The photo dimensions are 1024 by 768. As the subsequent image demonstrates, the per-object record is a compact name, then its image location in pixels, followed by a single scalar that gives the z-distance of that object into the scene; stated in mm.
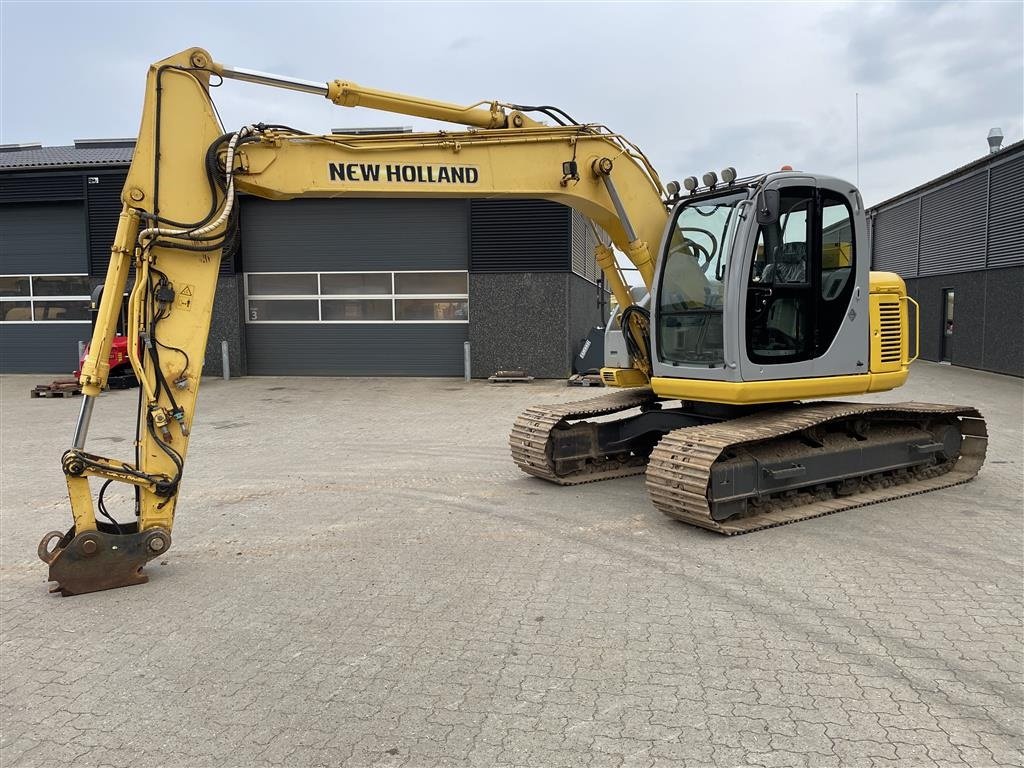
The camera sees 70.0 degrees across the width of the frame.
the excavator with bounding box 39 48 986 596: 4953
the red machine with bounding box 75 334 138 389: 16719
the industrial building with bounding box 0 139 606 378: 18438
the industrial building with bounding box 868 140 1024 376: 18891
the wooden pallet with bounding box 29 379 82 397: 16312
